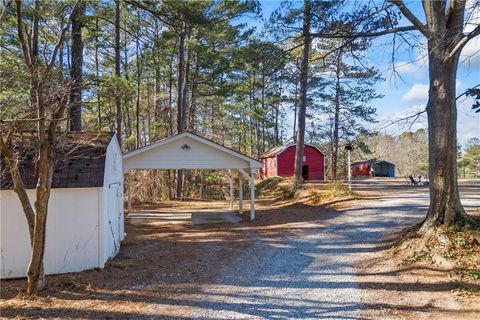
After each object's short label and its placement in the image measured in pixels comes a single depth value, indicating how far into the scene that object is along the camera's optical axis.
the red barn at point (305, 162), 29.52
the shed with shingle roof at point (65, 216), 6.92
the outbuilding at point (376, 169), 42.53
